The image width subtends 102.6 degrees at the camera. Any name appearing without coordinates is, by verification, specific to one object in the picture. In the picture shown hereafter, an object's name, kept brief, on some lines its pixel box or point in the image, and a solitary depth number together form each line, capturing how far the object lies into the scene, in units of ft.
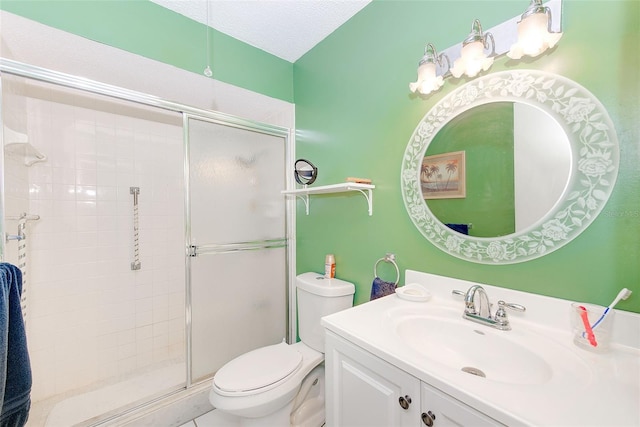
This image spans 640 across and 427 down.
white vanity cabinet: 2.10
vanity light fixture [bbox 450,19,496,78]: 3.22
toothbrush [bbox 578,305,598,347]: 2.42
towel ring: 4.35
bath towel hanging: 2.66
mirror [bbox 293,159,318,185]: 6.01
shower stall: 5.33
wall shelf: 4.53
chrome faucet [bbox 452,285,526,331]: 2.99
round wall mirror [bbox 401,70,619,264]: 2.72
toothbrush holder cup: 2.41
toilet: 3.94
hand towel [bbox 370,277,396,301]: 4.31
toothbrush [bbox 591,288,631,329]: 2.43
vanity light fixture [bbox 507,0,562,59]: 2.77
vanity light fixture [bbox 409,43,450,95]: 3.75
